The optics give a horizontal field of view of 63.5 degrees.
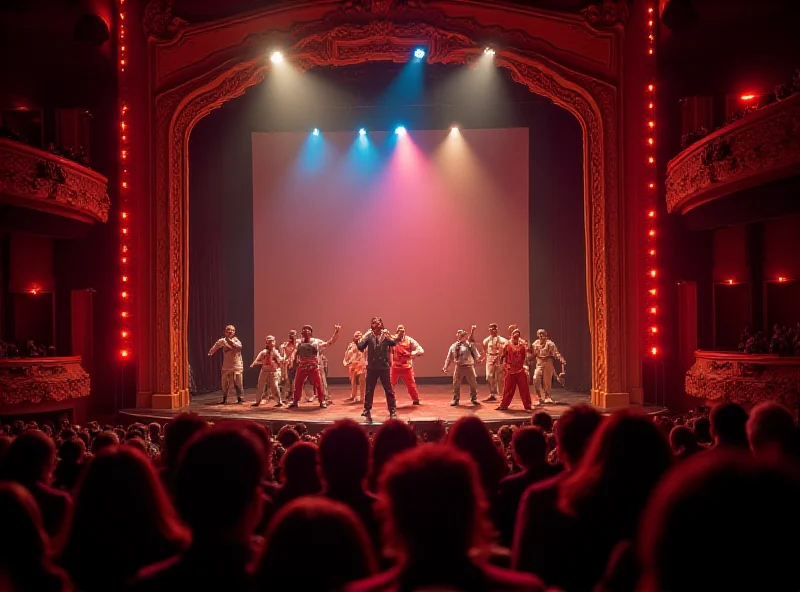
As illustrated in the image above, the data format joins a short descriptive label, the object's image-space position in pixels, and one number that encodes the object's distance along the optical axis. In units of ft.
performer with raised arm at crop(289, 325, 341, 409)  38.70
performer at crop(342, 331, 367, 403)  43.16
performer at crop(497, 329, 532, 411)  36.96
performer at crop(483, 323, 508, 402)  43.93
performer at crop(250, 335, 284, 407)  40.27
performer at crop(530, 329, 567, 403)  40.86
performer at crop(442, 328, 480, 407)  40.93
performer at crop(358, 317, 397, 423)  33.88
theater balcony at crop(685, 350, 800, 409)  27.58
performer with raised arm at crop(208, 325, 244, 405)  41.29
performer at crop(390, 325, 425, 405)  39.45
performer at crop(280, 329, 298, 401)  41.96
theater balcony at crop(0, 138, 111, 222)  31.96
